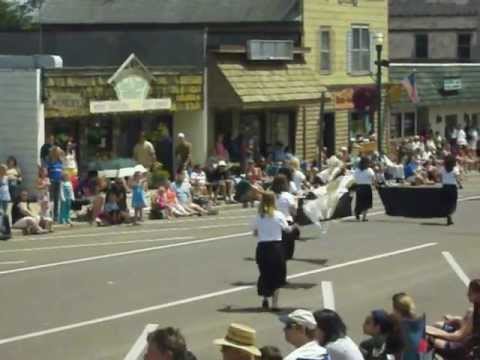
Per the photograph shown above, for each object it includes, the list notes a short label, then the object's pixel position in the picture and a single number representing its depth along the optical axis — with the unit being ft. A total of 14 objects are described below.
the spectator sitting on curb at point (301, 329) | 34.71
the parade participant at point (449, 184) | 99.91
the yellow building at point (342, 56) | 158.71
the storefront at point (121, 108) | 116.26
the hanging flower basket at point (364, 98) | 166.81
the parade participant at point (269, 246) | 62.23
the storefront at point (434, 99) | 182.91
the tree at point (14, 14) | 247.91
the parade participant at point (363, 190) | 102.99
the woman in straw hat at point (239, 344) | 29.43
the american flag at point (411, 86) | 174.50
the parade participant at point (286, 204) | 69.10
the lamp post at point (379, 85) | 153.58
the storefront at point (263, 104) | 138.10
